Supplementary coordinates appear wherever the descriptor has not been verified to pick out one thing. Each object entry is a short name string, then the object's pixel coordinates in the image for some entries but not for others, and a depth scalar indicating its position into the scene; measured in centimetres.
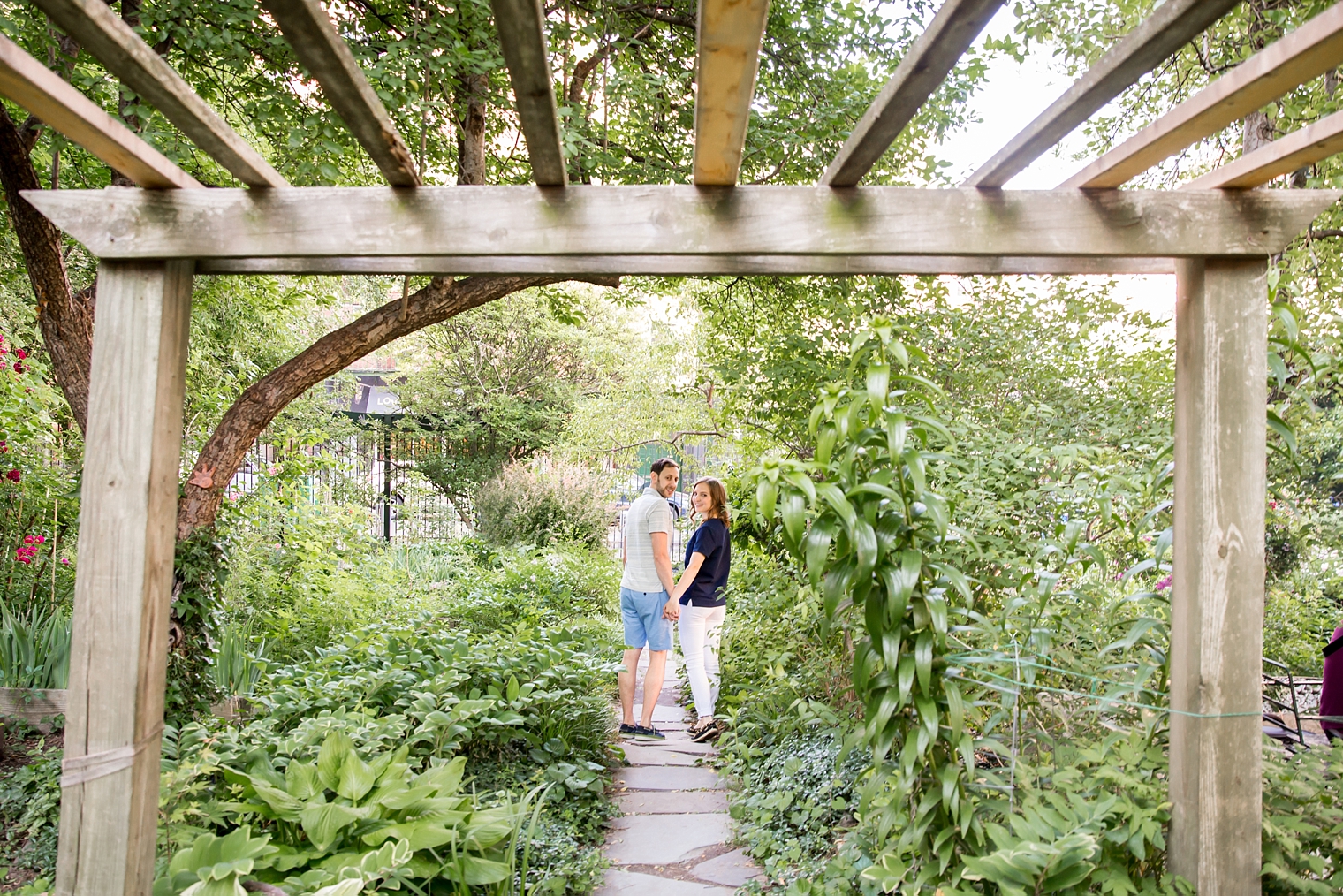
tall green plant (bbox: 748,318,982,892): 218
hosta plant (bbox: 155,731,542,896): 239
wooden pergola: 216
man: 493
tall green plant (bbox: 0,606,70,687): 417
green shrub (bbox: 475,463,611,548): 1018
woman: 491
